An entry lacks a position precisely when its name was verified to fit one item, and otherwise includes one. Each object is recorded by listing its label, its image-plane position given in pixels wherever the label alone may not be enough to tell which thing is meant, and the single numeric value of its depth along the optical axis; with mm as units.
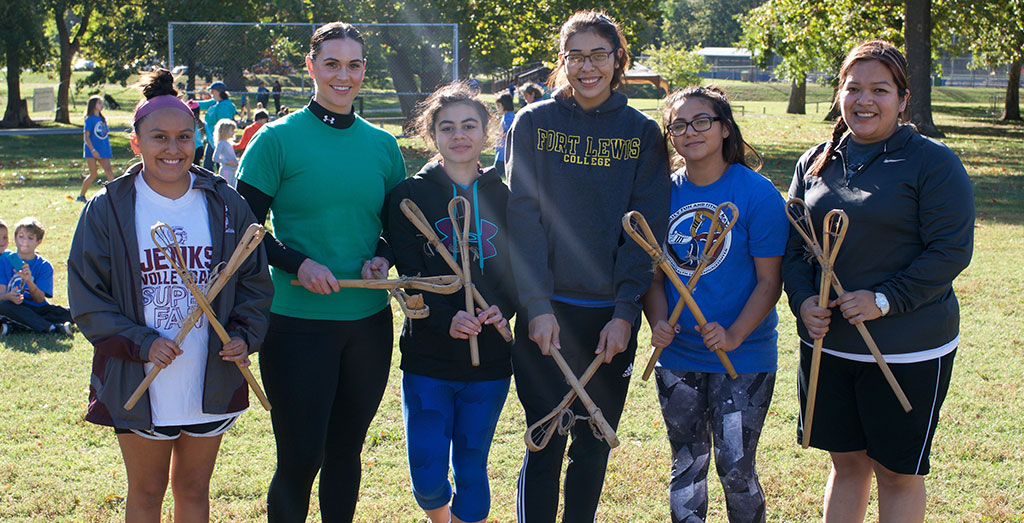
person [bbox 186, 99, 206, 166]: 12970
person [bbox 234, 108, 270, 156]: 12094
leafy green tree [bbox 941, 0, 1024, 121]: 21031
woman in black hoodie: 3240
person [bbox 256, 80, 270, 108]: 28978
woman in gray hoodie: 3062
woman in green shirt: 3121
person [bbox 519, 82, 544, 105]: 13688
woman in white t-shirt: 2738
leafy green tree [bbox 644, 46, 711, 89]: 44125
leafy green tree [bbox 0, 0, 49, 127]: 23875
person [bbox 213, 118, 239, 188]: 11367
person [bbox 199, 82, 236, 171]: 15085
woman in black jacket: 2951
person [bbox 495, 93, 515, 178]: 13255
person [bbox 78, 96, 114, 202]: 13766
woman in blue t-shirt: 3102
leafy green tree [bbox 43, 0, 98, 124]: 25672
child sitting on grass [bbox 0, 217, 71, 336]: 6883
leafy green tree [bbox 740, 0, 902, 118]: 21719
